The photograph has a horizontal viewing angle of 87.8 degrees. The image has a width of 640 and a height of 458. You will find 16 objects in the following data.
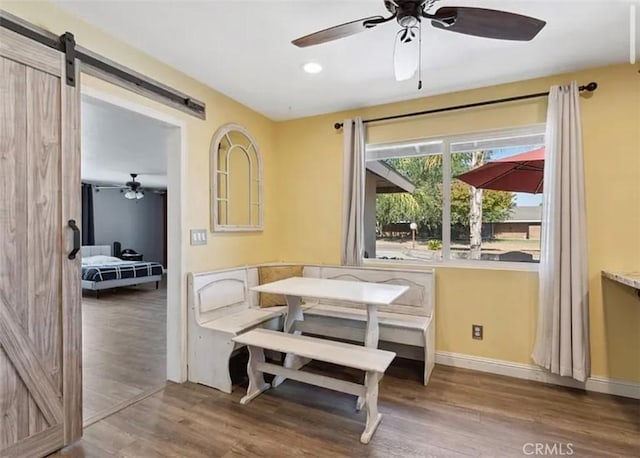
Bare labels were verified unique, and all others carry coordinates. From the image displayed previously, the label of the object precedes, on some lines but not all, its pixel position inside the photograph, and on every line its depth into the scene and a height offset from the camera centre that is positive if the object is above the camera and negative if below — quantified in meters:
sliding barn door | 1.70 -0.16
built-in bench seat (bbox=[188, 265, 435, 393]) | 2.68 -0.84
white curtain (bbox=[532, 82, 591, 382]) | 2.55 -0.17
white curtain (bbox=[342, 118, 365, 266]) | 3.41 +0.32
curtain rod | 2.62 +1.09
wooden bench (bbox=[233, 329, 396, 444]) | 2.09 -0.87
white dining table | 2.34 -0.51
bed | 6.22 -0.98
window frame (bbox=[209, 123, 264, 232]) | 3.09 +0.44
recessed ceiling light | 2.63 +1.27
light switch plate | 2.89 -0.11
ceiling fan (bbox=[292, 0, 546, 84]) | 1.55 +1.00
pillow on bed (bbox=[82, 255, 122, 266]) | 6.99 -0.81
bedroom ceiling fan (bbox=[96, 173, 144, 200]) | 7.59 +0.82
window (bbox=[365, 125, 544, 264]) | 3.02 +0.22
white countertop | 2.11 -0.36
